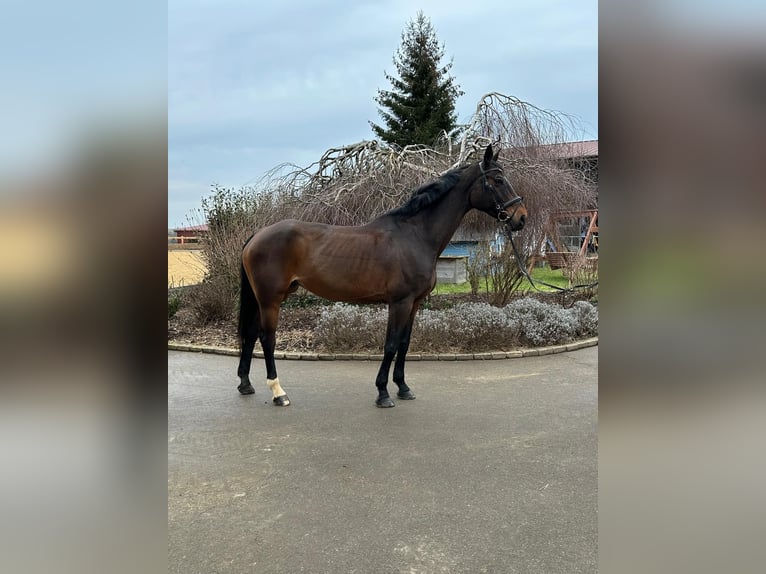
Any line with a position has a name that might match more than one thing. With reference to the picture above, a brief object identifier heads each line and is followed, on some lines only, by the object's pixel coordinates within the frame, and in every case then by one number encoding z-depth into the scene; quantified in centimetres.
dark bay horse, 407
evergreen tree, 2139
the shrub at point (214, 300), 770
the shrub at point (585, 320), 669
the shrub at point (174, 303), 787
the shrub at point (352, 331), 607
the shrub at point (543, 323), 624
